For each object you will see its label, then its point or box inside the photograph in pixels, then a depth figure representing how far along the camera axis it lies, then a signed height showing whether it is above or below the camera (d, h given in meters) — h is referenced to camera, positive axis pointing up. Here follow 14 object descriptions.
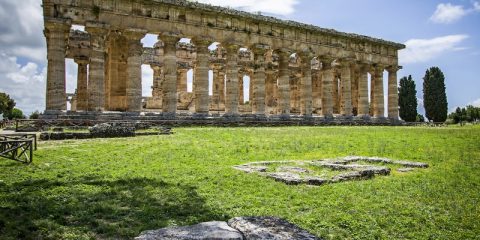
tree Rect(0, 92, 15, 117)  66.88 +3.13
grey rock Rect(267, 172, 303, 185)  7.77 -1.24
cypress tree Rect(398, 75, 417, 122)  58.78 +3.25
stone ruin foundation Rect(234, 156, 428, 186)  8.07 -1.23
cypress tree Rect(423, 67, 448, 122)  56.62 +3.77
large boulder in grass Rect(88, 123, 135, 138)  17.52 -0.50
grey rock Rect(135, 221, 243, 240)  3.88 -1.23
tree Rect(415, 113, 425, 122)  61.92 +0.56
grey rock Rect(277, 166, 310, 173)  9.18 -1.23
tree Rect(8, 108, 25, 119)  74.90 +1.58
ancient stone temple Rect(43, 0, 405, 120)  25.36 +6.03
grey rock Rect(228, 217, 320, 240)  4.01 -1.25
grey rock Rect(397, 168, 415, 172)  9.69 -1.29
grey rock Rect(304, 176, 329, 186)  7.79 -1.29
